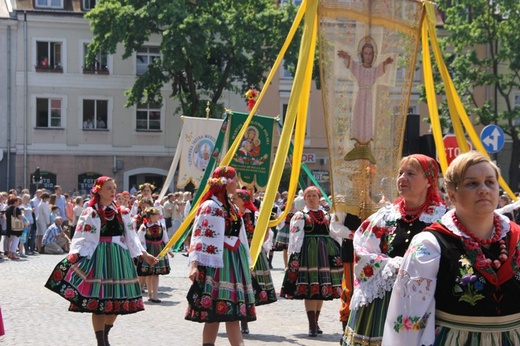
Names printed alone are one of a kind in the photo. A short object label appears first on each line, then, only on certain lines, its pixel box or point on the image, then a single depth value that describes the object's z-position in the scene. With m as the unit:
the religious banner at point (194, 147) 20.02
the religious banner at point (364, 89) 9.98
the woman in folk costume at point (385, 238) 6.16
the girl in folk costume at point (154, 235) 15.67
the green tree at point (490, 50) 37.19
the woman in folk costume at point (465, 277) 4.29
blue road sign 14.74
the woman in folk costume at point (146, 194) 16.63
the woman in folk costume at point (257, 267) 11.45
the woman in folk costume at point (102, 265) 10.01
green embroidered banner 17.34
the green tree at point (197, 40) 36.75
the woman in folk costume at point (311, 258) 12.09
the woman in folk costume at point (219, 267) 9.05
